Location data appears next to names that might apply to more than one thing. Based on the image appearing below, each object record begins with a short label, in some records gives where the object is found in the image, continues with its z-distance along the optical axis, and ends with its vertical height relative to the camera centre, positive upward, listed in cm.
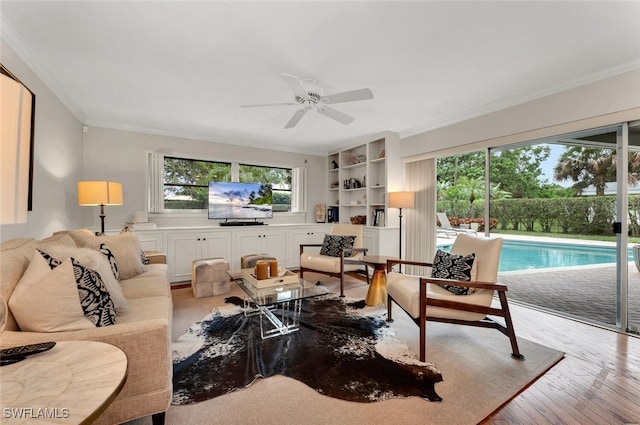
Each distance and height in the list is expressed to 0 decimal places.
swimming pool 291 -56
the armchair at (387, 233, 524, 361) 205 -67
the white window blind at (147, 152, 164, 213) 425 +47
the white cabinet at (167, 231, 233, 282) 406 -55
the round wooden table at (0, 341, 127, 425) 65 -48
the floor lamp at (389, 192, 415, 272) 406 +20
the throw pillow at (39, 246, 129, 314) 166 -32
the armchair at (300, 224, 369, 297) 355 -62
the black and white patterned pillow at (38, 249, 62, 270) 141 -25
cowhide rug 172 -108
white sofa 119 -58
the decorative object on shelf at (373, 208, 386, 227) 461 -8
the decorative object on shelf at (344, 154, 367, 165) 512 +103
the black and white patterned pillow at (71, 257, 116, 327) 139 -45
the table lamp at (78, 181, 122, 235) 296 +21
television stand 466 -18
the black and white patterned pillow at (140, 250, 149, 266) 293 -50
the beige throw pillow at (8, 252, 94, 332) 120 -40
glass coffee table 243 -76
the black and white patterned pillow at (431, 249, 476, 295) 230 -48
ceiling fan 229 +105
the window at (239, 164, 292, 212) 518 +66
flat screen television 459 +22
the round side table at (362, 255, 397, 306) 315 -84
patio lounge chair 545 -28
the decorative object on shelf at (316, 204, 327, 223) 569 +0
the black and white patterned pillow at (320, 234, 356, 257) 395 -46
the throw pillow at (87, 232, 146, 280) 255 -37
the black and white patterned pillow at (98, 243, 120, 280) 227 -37
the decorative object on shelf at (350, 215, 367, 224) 506 -11
